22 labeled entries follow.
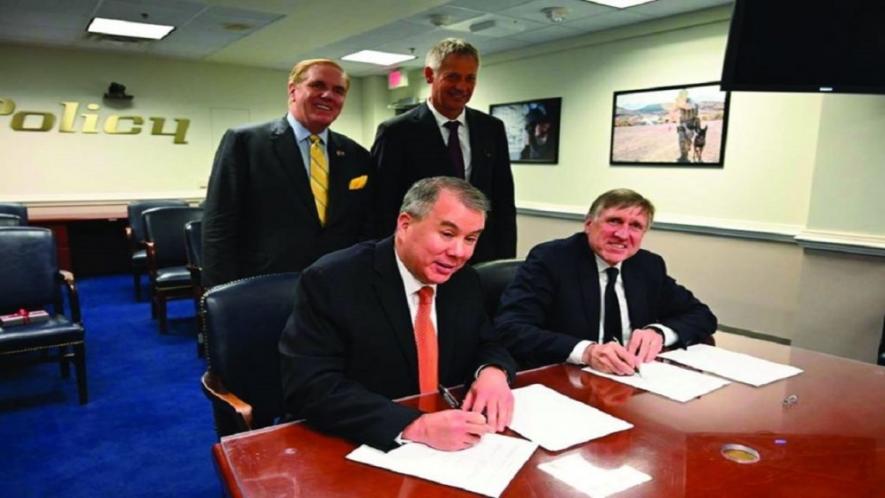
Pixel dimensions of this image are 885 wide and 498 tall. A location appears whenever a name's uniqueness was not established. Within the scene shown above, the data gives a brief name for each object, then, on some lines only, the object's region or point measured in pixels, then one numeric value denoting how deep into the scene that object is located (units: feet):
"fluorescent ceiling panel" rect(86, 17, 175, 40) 17.76
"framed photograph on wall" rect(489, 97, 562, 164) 19.49
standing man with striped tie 7.17
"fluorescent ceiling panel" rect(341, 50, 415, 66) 22.38
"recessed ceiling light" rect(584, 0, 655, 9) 14.34
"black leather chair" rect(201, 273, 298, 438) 5.37
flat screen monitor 7.17
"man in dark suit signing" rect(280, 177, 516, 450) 4.16
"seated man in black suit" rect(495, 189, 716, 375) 6.15
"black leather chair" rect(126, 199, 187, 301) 17.44
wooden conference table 3.30
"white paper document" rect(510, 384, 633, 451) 3.89
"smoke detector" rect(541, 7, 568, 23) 14.99
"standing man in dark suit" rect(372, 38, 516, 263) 7.54
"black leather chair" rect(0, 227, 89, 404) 9.86
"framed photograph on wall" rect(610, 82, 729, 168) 14.99
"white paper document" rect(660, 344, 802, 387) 5.18
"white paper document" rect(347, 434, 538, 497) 3.30
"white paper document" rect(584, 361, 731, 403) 4.75
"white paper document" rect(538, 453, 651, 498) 3.31
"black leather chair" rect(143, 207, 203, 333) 14.64
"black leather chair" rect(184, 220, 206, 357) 13.34
